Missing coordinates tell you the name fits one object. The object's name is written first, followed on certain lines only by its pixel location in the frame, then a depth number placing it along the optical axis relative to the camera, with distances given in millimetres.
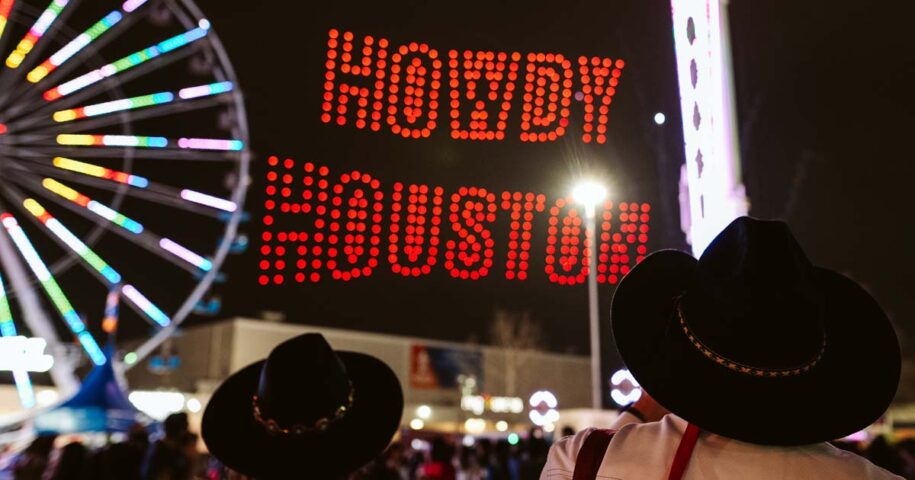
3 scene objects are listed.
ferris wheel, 14641
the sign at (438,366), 44034
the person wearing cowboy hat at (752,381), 1460
